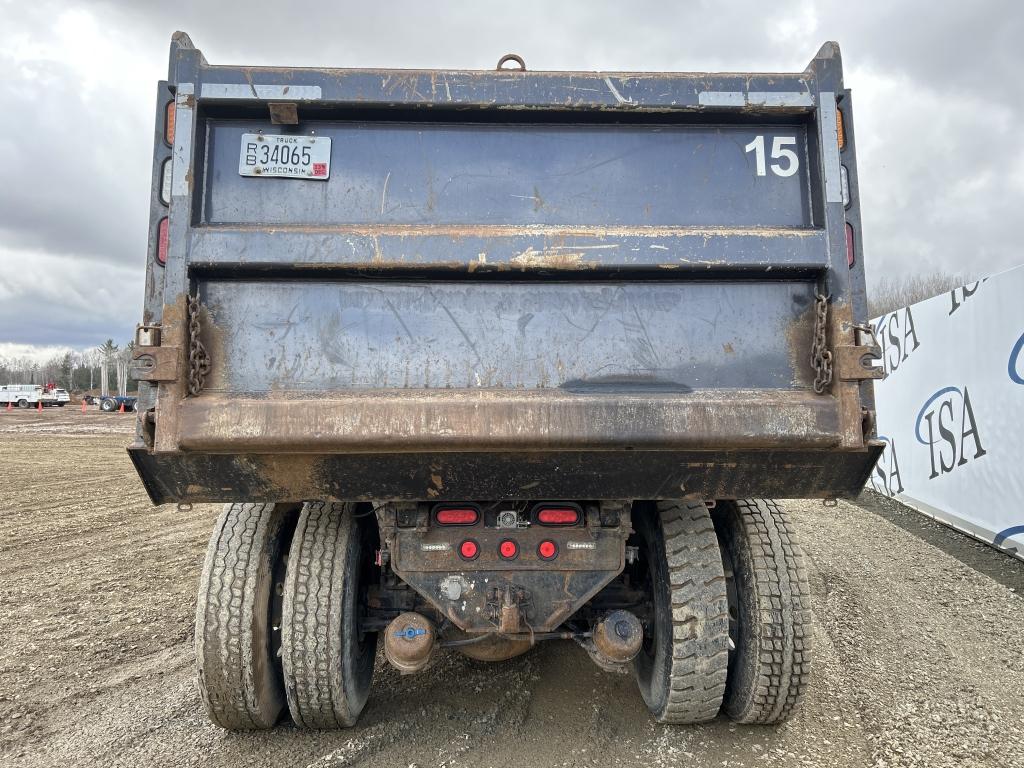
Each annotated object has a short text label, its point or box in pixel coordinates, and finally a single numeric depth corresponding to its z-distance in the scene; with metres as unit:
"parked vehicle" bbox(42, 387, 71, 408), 43.69
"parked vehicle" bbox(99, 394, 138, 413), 37.34
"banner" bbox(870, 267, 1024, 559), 6.32
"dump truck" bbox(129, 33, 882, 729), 2.22
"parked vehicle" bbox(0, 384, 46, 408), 42.86
